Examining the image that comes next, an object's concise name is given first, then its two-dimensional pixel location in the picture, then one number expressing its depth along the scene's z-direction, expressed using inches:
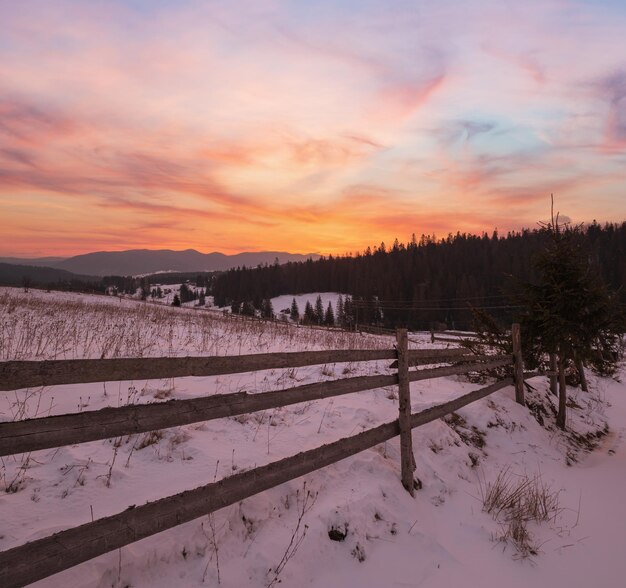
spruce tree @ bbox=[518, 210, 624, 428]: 320.2
